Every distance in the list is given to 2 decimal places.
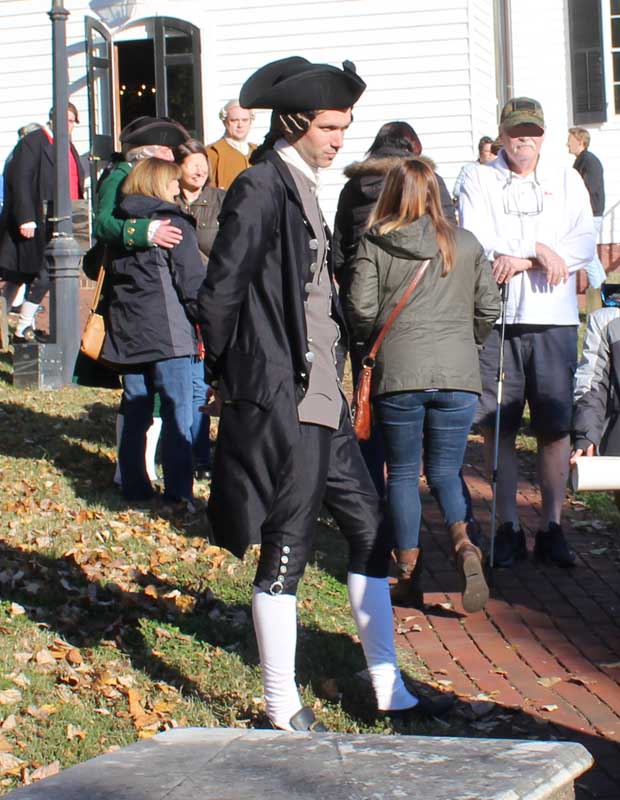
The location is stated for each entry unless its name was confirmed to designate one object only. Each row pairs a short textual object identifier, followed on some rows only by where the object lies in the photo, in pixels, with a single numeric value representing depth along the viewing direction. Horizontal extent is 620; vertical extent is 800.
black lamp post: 23.05
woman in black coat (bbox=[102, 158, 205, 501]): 15.30
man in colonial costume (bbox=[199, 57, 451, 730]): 8.79
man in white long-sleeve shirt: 13.64
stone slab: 4.94
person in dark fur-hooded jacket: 13.25
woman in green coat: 11.96
